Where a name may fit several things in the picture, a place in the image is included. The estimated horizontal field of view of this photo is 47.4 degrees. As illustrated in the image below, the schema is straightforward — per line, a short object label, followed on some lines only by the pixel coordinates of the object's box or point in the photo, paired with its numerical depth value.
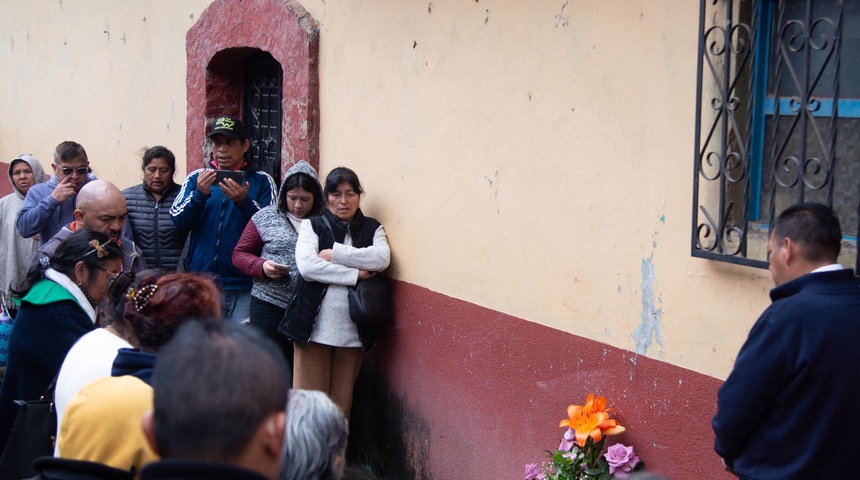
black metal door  7.68
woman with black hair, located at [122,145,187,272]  6.37
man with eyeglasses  6.50
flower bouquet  4.07
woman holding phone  5.95
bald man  5.06
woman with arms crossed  5.61
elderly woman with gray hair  2.36
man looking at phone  6.25
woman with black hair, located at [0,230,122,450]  3.87
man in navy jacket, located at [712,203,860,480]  2.91
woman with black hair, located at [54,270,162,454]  3.07
